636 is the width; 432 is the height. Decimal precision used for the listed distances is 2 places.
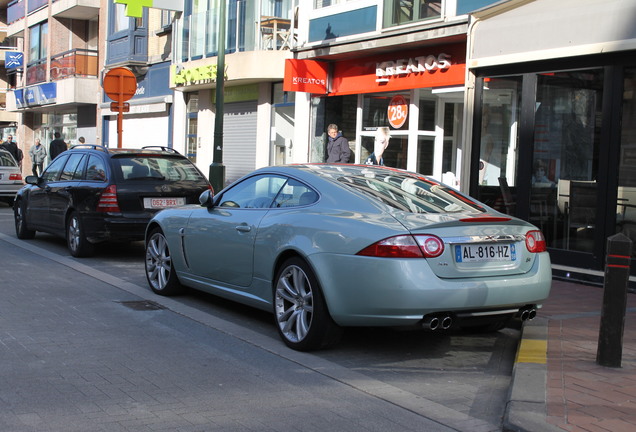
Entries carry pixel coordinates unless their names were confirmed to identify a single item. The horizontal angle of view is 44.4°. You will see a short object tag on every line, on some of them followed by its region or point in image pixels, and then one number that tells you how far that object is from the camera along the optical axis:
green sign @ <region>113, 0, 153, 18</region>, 21.66
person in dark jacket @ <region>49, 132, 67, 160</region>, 26.73
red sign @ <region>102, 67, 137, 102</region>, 16.36
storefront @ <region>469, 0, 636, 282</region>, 9.70
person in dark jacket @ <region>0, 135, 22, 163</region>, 29.02
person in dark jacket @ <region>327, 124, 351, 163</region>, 15.86
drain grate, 7.62
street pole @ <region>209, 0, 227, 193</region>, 15.07
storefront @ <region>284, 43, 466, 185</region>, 14.67
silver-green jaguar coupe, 5.44
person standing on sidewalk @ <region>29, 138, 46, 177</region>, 28.87
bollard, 5.30
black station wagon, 10.64
